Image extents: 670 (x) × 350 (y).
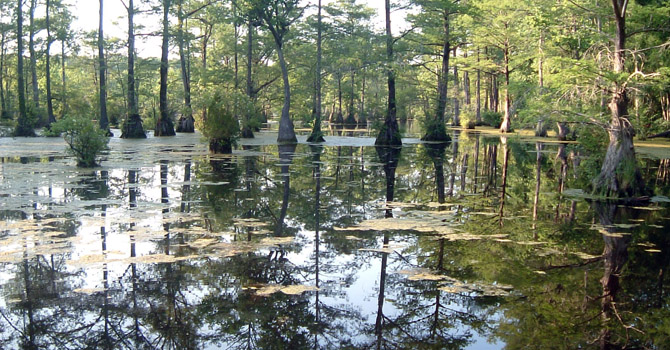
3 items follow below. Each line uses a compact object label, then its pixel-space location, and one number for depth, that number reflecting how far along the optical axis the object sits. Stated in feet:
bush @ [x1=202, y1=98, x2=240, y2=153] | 56.54
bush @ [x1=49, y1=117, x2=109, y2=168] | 41.86
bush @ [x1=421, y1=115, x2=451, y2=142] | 91.45
